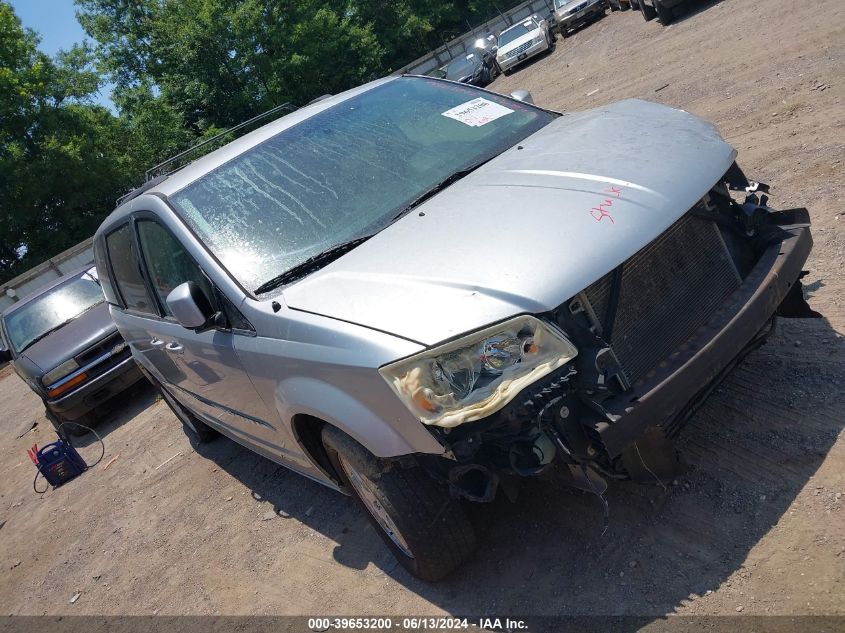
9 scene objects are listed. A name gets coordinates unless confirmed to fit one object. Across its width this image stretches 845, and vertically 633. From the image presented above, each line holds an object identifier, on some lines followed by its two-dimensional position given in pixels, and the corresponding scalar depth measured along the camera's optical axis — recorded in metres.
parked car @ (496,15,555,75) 24.48
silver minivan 2.62
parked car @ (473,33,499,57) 26.48
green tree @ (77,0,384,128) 33.50
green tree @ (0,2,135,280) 30.25
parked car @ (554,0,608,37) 24.47
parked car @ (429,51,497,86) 24.77
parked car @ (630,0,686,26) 16.29
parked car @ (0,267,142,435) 8.08
